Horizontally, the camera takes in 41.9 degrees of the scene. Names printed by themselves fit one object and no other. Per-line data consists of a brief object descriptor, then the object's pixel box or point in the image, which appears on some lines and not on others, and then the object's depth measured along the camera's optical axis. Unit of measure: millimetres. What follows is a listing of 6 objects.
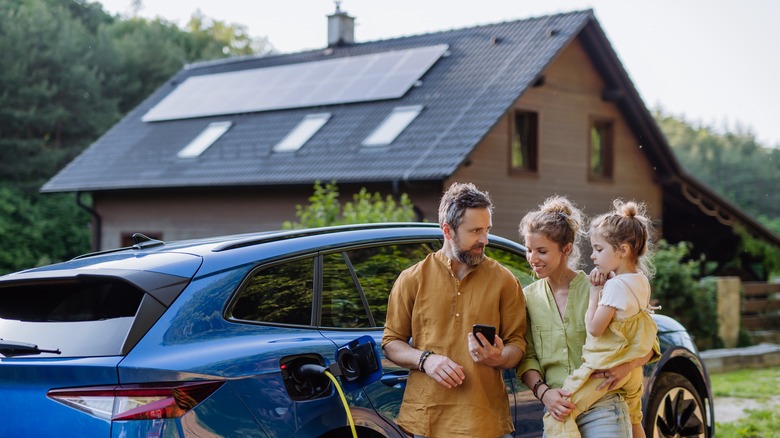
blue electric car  3617
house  19859
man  3877
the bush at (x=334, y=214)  11438
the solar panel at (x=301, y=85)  22391
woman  4070
